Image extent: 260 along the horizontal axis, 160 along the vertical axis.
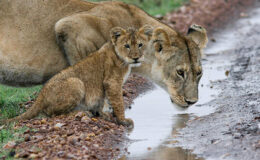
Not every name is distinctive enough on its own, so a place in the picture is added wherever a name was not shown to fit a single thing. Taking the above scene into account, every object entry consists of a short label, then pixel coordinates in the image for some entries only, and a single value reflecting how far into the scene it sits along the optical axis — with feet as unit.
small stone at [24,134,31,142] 41.83
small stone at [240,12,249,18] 117.39
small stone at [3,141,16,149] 40.29
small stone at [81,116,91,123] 46.37
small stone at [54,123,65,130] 44.29
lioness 51.78
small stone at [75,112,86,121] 46.78
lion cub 47.44
